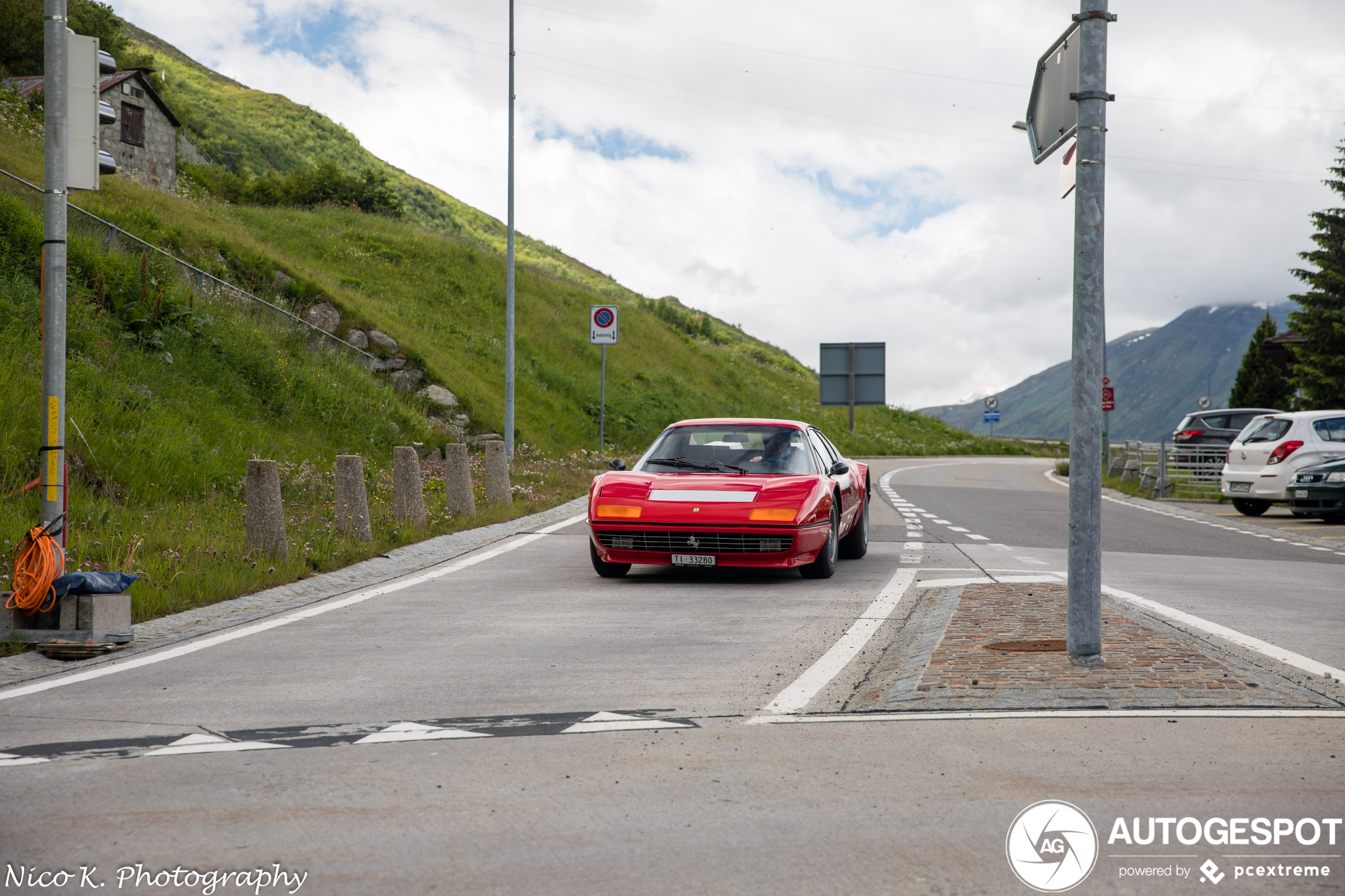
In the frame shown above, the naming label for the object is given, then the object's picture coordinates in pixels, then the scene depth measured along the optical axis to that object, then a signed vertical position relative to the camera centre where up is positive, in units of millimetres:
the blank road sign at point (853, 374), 53250 +3266
